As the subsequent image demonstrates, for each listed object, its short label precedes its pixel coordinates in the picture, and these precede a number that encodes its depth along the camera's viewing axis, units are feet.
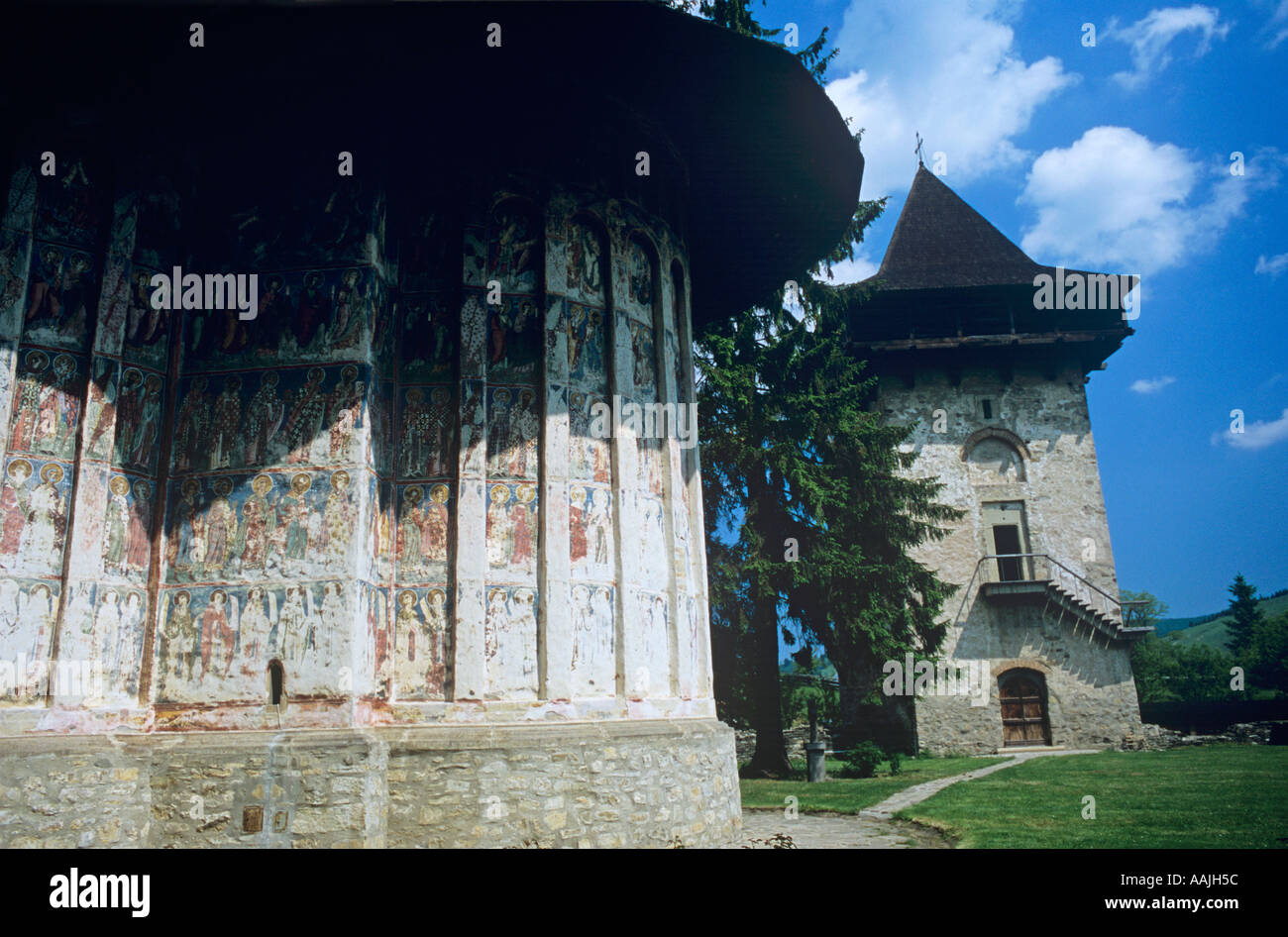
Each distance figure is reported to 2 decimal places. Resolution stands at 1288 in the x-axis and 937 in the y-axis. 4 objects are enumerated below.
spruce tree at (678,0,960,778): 56.65
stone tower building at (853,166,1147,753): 73.61
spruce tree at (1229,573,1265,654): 139.85
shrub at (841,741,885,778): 54.65
